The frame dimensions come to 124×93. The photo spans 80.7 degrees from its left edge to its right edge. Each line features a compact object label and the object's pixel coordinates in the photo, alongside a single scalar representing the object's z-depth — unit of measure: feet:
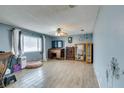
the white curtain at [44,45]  18.00
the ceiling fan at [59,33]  11.30
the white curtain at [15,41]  11.25
